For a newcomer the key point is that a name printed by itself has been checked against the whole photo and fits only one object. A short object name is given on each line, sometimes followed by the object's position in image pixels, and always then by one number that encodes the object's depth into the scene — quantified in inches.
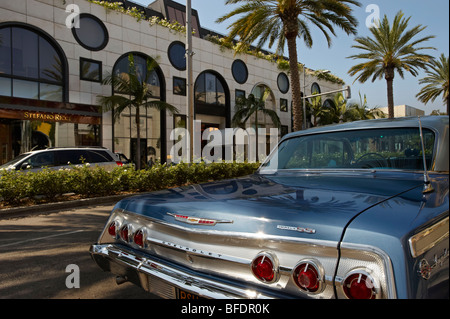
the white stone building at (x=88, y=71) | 614.5
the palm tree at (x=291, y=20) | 582.6
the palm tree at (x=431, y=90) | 664.9
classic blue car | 47.9
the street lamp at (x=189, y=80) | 505.7
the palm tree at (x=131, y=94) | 668.7
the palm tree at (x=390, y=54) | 828.2
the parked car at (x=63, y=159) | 391.5
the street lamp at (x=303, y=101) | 1207.6
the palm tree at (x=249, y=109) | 1022.4
